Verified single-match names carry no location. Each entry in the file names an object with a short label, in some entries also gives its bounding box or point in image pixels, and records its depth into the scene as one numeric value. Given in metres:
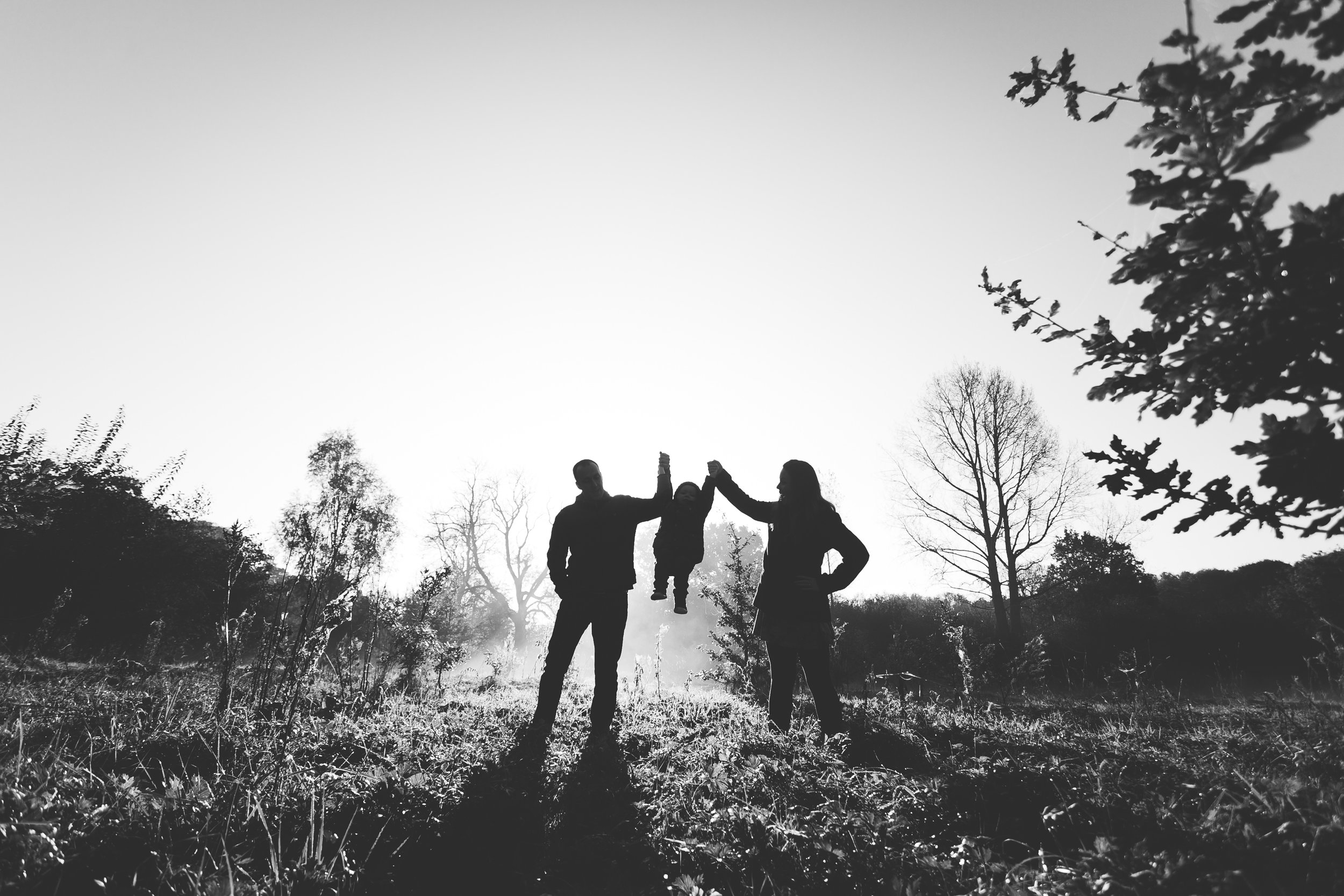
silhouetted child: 4.59
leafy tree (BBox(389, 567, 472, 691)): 6.77
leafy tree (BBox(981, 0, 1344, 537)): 1.24
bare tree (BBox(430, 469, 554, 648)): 32.62
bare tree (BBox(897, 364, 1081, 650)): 15.89
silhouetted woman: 3.97
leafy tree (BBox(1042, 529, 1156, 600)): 17.83
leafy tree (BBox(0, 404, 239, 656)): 11.07
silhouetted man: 4.15
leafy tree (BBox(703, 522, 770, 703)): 8.69
